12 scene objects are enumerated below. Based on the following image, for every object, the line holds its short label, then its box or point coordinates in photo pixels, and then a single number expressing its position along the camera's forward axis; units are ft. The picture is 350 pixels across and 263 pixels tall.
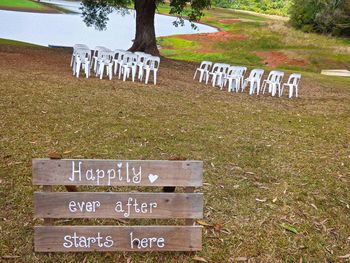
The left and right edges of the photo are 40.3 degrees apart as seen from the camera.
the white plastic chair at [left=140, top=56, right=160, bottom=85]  42.27
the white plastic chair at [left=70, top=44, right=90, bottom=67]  43.86
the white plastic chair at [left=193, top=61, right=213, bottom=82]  49.50
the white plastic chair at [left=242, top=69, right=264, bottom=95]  45.00
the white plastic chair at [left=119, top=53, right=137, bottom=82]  43.04
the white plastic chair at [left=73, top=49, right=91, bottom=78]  41.01
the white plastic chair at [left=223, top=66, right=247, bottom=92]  45.67
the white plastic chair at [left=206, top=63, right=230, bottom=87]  46.98
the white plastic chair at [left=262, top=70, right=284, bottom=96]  45.91
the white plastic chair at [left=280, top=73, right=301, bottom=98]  45.37
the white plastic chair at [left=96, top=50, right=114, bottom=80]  41.93
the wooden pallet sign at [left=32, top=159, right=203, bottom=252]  12.49
